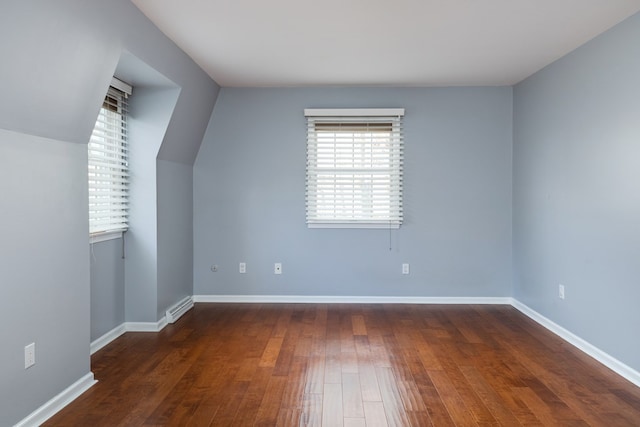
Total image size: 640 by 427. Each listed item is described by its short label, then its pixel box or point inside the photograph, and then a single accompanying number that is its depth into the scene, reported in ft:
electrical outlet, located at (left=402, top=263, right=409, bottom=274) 16.60
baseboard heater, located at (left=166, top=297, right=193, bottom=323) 14.06
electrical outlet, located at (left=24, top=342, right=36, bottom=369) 7.59
